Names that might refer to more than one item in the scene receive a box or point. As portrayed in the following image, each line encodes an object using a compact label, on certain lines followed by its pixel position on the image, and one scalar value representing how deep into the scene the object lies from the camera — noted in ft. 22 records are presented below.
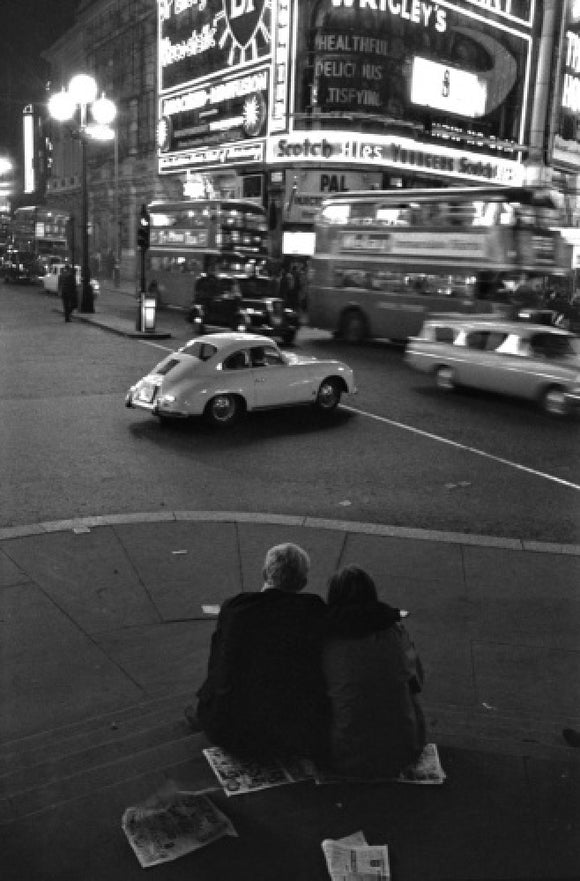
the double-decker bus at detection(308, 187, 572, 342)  68.80
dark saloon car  79.71
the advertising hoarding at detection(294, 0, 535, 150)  125.18
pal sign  129.80
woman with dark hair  13.62
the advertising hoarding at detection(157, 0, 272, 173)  138.62
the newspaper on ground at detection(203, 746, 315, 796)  13.64
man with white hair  14.01
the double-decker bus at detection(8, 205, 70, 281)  172.65
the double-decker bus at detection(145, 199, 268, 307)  103.81
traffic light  87.30
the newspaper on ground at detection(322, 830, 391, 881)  11.64
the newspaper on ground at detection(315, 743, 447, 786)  13.70
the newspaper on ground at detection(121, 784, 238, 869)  12.15
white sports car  42.68
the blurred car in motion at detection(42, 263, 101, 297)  139.03
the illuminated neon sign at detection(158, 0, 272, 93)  139.74
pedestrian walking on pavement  95.35
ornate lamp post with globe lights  98.27
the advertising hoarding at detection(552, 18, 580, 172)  160.25
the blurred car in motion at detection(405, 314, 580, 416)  48.42
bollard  81.30
